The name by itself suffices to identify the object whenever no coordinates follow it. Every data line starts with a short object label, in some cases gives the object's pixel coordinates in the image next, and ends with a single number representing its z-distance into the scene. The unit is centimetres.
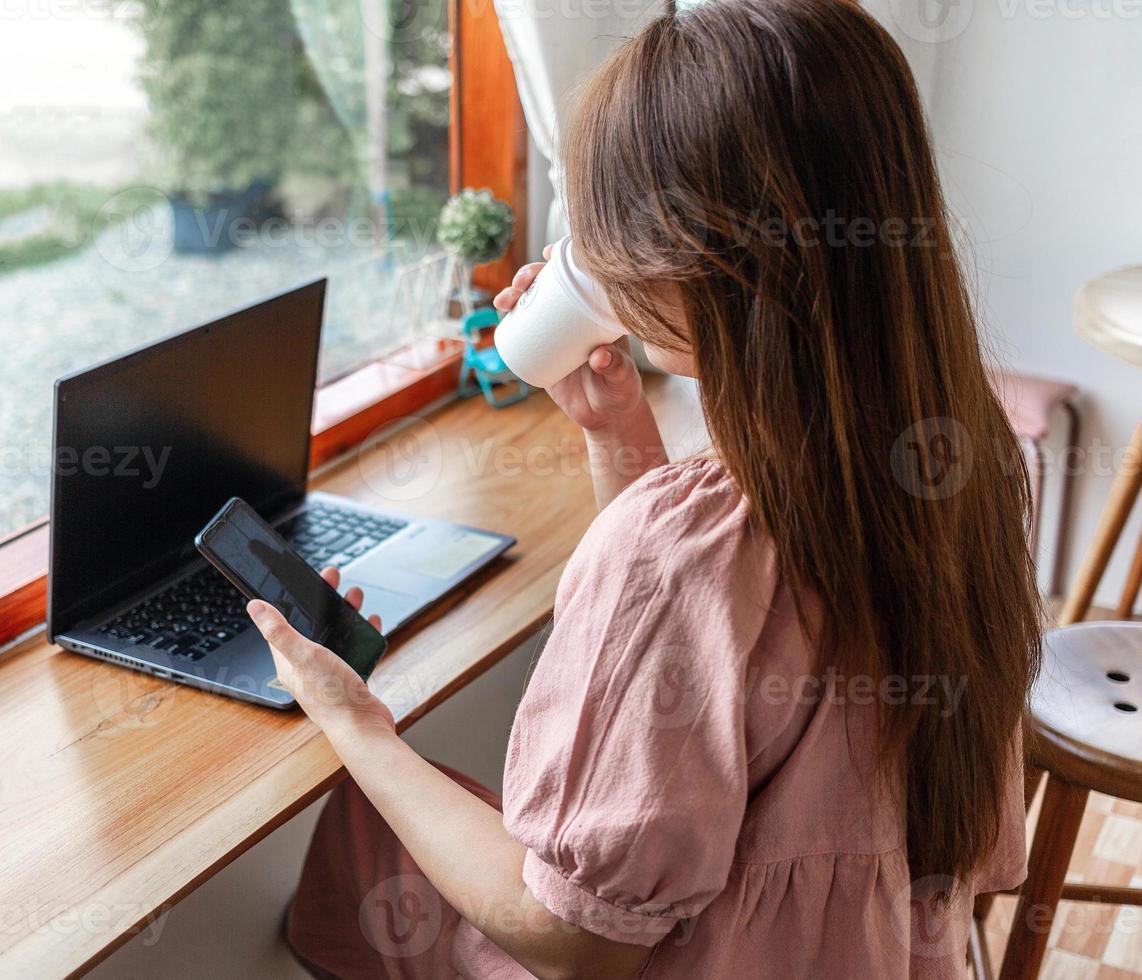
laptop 105
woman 68
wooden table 82
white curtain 152
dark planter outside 160
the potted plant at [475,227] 169
